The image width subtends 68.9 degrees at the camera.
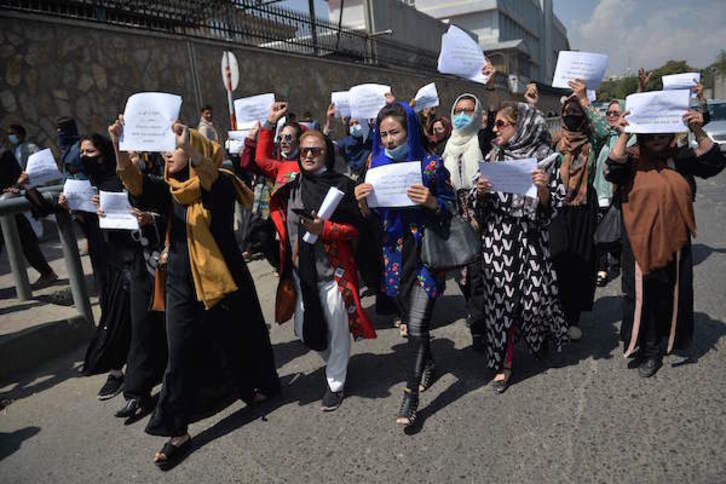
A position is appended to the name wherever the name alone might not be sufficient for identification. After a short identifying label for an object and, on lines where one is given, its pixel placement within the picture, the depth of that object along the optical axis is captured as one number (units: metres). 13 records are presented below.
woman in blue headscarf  3.06
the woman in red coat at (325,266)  3.27
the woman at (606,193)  4.90
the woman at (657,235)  3.27
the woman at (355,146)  6.17
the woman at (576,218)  4.07
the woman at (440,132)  5.30
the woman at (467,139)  4.49
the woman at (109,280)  3.41
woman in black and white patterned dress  3.30
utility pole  15.38
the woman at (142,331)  3.33
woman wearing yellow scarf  2.90
